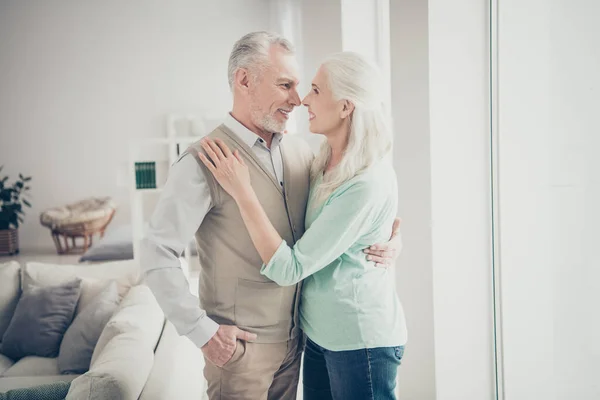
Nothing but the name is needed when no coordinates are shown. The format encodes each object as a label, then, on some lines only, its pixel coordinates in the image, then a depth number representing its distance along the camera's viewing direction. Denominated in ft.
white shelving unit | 12.63
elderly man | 4.21
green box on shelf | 12.96
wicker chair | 18.53
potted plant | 18.76
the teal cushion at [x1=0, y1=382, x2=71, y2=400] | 4.99
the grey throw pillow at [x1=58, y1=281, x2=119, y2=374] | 8.48
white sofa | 4.92
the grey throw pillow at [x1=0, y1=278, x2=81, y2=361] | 9.04
